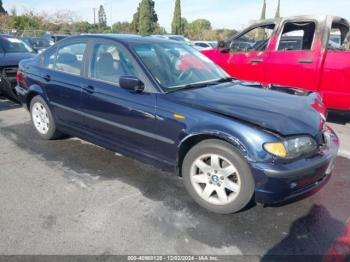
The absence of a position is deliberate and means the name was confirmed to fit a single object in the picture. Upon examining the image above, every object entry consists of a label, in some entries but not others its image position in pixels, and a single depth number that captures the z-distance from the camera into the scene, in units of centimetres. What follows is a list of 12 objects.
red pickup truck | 572
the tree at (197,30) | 4308
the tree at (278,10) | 4750
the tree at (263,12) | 4593
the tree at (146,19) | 4881
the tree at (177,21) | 4859
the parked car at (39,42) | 1675
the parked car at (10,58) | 718
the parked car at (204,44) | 2044
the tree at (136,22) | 5147
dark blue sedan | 280
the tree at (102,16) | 7319
